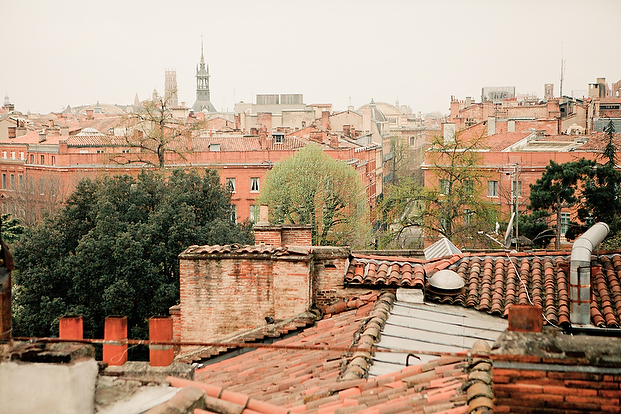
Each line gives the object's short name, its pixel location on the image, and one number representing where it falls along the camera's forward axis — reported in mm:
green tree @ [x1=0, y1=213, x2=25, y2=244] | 30469
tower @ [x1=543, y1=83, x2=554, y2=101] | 97312
